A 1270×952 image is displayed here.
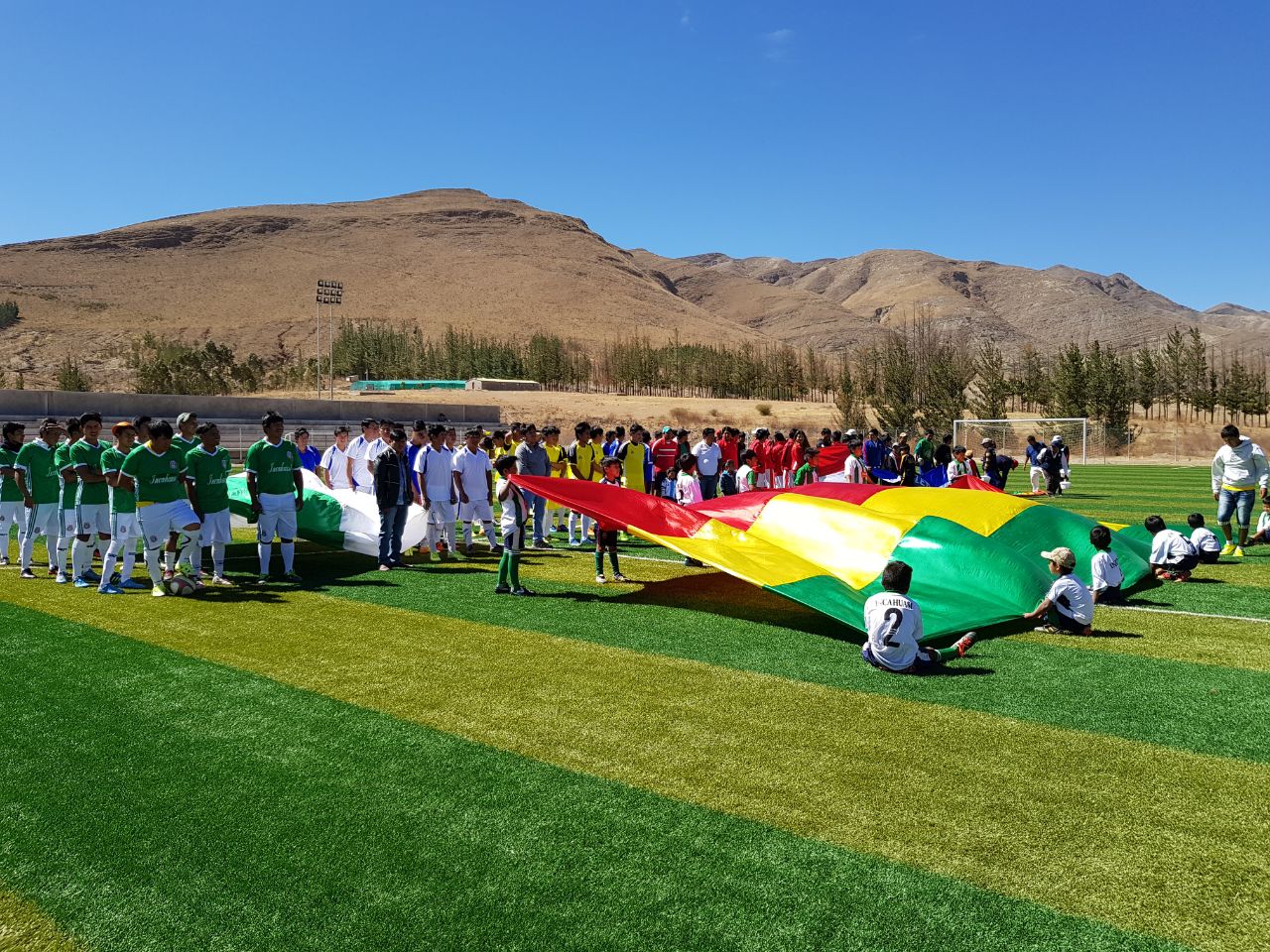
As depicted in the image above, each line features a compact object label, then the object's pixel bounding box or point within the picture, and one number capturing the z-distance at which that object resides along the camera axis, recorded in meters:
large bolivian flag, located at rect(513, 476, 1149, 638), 9.03
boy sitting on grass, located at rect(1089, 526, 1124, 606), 10.13
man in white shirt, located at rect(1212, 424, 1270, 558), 13.78
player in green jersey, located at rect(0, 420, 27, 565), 12.73
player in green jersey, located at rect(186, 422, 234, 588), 11.07
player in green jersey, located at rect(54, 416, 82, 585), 11.95
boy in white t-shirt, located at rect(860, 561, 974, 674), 7.51
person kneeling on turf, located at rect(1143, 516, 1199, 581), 11.85
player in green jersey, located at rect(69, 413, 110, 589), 11.43
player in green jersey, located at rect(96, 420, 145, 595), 10.95
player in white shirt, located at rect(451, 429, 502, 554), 14.25
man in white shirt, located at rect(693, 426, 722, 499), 18.08
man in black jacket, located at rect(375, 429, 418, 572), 12.89
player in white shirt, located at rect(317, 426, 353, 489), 15.39
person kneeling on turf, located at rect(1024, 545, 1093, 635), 8.80
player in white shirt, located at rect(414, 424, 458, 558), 14.35
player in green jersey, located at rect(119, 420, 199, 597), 10.48
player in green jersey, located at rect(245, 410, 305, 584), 11.76
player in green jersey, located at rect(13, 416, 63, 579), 12.49
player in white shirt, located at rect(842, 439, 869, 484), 18.02
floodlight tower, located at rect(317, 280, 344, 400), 71.94
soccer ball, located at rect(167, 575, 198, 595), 10.97
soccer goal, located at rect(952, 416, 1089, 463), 47.54
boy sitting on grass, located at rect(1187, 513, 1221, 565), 12.51
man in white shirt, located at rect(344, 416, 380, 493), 15.25
